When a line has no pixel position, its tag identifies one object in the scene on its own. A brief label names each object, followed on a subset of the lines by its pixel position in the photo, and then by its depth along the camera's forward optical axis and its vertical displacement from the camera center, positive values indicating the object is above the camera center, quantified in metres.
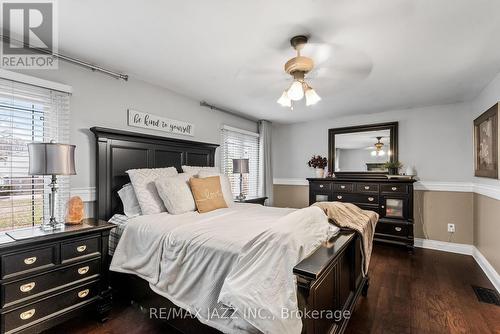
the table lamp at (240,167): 3.81 +0.02
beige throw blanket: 1.96 -0.46
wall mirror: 4.09 +0.37
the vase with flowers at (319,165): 4.62 +0.07
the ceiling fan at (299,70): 1.89 +0.89
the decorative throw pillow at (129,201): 2.30 -0.34
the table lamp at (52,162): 1.69 +0.05
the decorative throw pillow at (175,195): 2.29 -0.27
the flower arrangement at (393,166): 3.92 +0.03
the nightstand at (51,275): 1.51 -0.78
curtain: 4.84 +0.11
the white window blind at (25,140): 1.91 +0.26
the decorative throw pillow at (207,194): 2.46 -0.28
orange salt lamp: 1.97 -0.37
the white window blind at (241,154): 4.12 +0.29
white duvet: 1.10 -0.57
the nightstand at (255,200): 3.71 -0.54
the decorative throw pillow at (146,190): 2.27 -0.22
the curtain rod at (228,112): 3.65 +1.01
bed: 1.24 -0.55
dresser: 3.60 -0.54
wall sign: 2.77 +0.60
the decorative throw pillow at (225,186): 2.85 -0.22
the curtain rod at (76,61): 1.94 +1.04
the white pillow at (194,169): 2.94 -0.01
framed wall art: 2.50 +0.29
